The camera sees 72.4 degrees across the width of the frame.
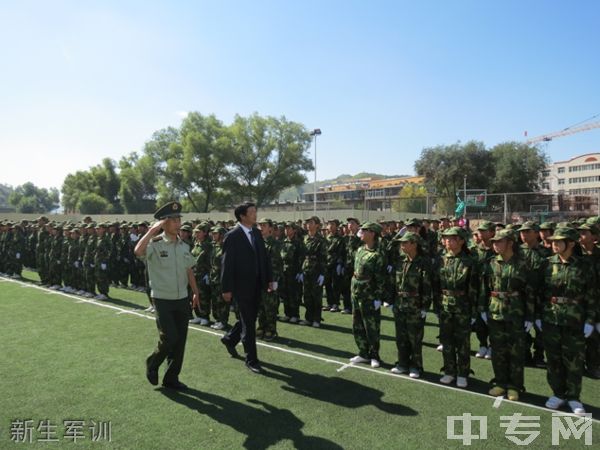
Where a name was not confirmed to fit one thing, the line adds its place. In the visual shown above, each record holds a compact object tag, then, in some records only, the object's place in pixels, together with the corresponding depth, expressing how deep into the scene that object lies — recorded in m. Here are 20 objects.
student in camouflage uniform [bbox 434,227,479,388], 5.32
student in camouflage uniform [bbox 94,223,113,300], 11.50
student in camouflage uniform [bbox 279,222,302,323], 9.20
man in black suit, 5.82
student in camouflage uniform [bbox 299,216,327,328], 8.77
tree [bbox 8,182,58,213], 121.39
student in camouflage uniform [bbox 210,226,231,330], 8.28
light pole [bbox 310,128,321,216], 34.50
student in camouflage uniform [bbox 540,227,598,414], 4.72
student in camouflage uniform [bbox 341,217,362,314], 9.88
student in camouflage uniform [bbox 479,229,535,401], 5.02
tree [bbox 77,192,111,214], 58.69
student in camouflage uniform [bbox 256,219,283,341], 7.62
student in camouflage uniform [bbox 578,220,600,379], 5.76
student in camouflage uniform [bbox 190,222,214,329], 8.82
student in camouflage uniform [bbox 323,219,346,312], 10.28
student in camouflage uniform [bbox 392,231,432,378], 5.66
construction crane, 101.07
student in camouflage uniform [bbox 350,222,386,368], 6.07
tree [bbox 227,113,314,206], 46.47
